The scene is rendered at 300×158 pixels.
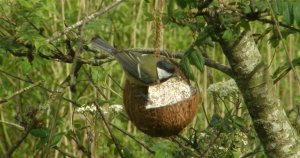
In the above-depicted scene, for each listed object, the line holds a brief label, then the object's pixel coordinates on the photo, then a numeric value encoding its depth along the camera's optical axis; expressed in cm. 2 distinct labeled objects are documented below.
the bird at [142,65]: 504
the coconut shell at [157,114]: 479
